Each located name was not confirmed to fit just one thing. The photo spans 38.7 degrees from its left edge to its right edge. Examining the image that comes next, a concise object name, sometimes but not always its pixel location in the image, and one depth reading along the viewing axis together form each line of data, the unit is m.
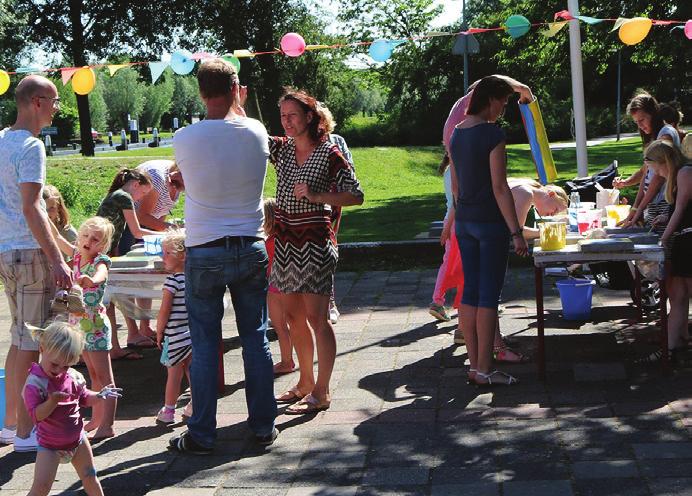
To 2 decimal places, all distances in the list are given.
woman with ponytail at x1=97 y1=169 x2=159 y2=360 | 6.91
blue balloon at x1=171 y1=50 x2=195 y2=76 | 9.69
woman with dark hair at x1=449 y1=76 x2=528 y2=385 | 5.75
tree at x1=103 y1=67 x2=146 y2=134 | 79.50
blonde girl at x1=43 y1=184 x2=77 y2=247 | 6.28
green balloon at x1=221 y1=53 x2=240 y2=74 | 9.37
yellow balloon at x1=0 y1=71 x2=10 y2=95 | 7.88
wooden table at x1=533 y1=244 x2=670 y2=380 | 5.86
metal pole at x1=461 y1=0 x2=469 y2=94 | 12.69
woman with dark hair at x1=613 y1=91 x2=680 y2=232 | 7.03
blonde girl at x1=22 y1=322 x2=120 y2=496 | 4.06
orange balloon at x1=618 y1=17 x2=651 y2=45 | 9.48
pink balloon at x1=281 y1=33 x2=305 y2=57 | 10.02
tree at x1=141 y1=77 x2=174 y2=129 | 85.50
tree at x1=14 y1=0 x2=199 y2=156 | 37.62
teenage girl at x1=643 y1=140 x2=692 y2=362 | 6.08
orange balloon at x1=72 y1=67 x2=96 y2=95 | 9.08
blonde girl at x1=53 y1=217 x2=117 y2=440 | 5.35
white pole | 11.53
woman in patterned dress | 5.48
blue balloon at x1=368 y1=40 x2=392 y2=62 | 10.02
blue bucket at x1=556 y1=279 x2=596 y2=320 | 7.49
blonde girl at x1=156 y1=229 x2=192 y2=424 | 5.57
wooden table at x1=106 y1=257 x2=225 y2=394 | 6.31
